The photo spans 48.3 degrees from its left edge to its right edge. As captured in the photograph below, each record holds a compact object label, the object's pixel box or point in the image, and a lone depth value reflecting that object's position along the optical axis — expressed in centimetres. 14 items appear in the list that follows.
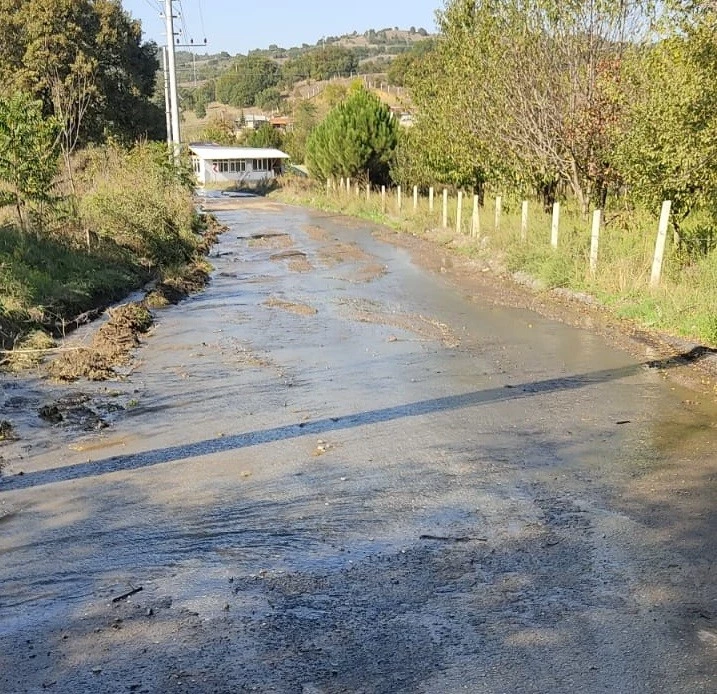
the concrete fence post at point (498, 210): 2356
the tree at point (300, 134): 8235
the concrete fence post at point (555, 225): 1820
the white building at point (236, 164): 7594
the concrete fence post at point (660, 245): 1340
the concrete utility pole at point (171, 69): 3581
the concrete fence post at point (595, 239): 1581
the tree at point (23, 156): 1566
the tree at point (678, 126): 1131
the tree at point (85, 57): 3812
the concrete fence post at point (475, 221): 2489
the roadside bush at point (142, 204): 2023
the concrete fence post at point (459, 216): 2707
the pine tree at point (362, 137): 4603
